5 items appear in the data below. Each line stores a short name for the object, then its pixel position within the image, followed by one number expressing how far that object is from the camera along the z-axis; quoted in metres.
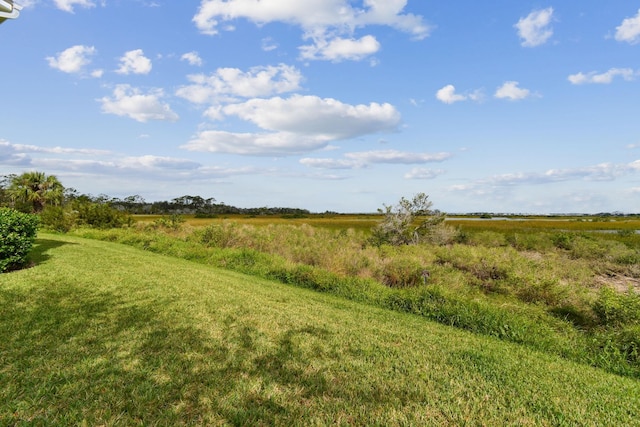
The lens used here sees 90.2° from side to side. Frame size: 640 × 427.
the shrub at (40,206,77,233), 27.13
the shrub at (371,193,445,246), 25.61
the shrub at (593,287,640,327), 8.09
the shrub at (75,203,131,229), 28.72
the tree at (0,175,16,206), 37.93
